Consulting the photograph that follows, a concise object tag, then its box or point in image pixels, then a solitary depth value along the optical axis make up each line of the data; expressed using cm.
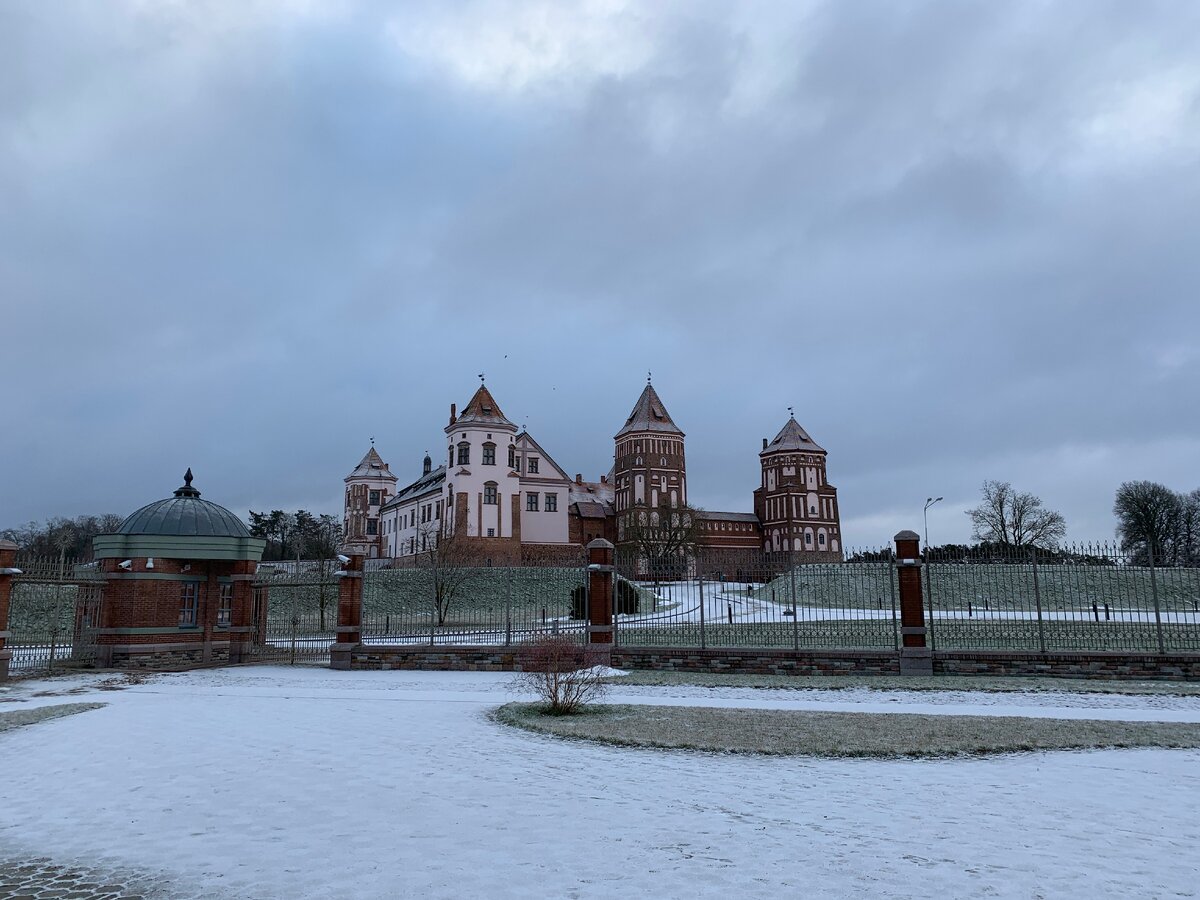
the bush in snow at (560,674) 1209
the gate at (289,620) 2295
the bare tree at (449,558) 4056
